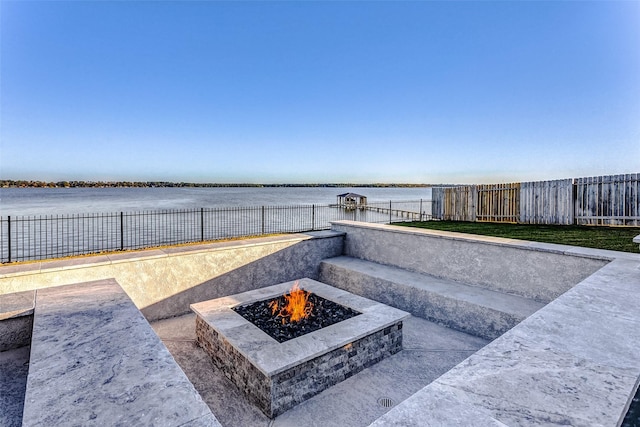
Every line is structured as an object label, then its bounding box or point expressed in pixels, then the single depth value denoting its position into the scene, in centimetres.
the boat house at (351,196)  2342
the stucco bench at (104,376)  159
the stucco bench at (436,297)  470
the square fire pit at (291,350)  312
